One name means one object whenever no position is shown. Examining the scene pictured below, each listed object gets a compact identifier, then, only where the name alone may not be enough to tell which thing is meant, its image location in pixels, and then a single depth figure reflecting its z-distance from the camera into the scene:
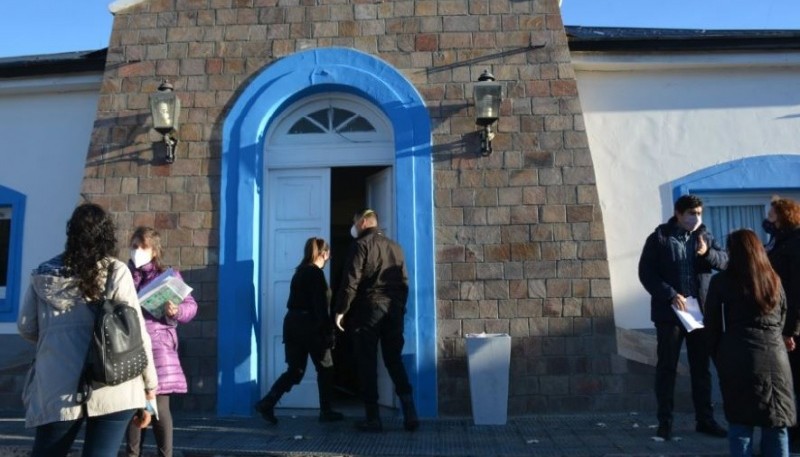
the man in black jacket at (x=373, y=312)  5.97
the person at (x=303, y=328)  6.32
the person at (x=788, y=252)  5.13
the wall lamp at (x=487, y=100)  6.76
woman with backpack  3.34
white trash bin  6.30
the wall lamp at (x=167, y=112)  6.93
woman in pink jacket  4.73
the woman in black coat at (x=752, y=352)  4.24
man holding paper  5.60
